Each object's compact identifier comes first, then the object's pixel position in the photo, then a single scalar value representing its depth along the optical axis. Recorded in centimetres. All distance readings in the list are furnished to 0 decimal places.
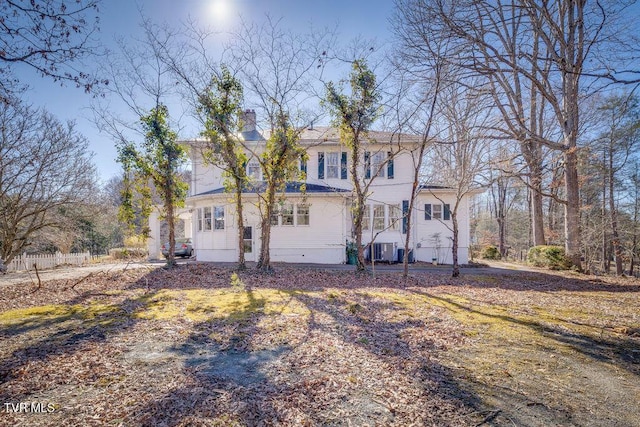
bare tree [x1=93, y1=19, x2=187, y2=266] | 1281
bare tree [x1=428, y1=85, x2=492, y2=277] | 1234
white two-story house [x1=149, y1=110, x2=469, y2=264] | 1700
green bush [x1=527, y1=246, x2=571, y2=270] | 1566
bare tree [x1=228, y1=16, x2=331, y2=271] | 1245
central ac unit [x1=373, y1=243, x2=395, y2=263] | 1828
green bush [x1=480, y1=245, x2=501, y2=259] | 2344
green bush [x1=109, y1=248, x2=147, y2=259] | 2129
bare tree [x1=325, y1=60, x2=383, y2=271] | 1191
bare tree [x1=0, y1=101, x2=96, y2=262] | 1495
